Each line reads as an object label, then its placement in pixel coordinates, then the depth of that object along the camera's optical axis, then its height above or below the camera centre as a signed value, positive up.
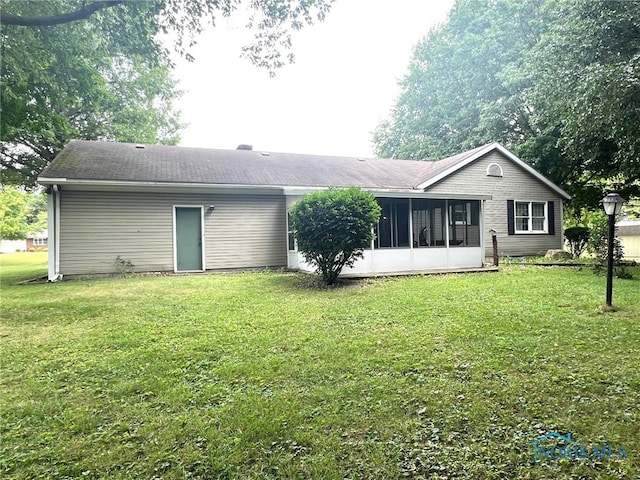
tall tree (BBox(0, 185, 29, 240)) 27.97 +2.84
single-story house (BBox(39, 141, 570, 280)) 9.66 +0.92
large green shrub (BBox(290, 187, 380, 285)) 7.54 +0.33
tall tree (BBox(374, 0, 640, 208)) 8.02 +5.36
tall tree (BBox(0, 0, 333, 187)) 7.18 +4.40
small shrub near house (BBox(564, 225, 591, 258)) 14.50 -0.05
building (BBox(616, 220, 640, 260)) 19.00 -0.18
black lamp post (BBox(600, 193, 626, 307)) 5.40 +0.37
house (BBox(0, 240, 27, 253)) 41.61 +0.08
